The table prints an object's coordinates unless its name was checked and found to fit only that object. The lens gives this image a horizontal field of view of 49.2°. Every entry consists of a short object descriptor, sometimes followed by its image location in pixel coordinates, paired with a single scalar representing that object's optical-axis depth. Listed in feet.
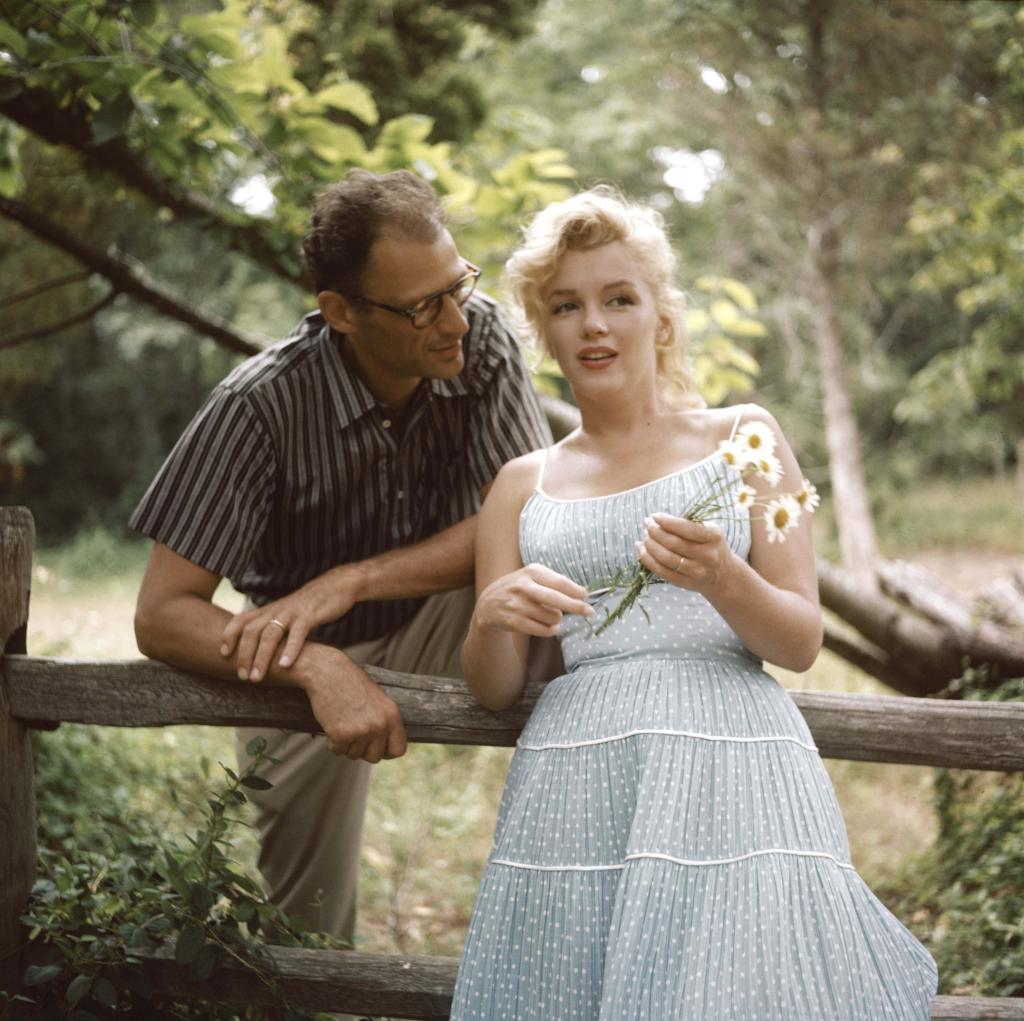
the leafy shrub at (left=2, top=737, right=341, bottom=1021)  7.80
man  8.22
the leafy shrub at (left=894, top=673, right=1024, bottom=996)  10.59
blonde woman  6.09
